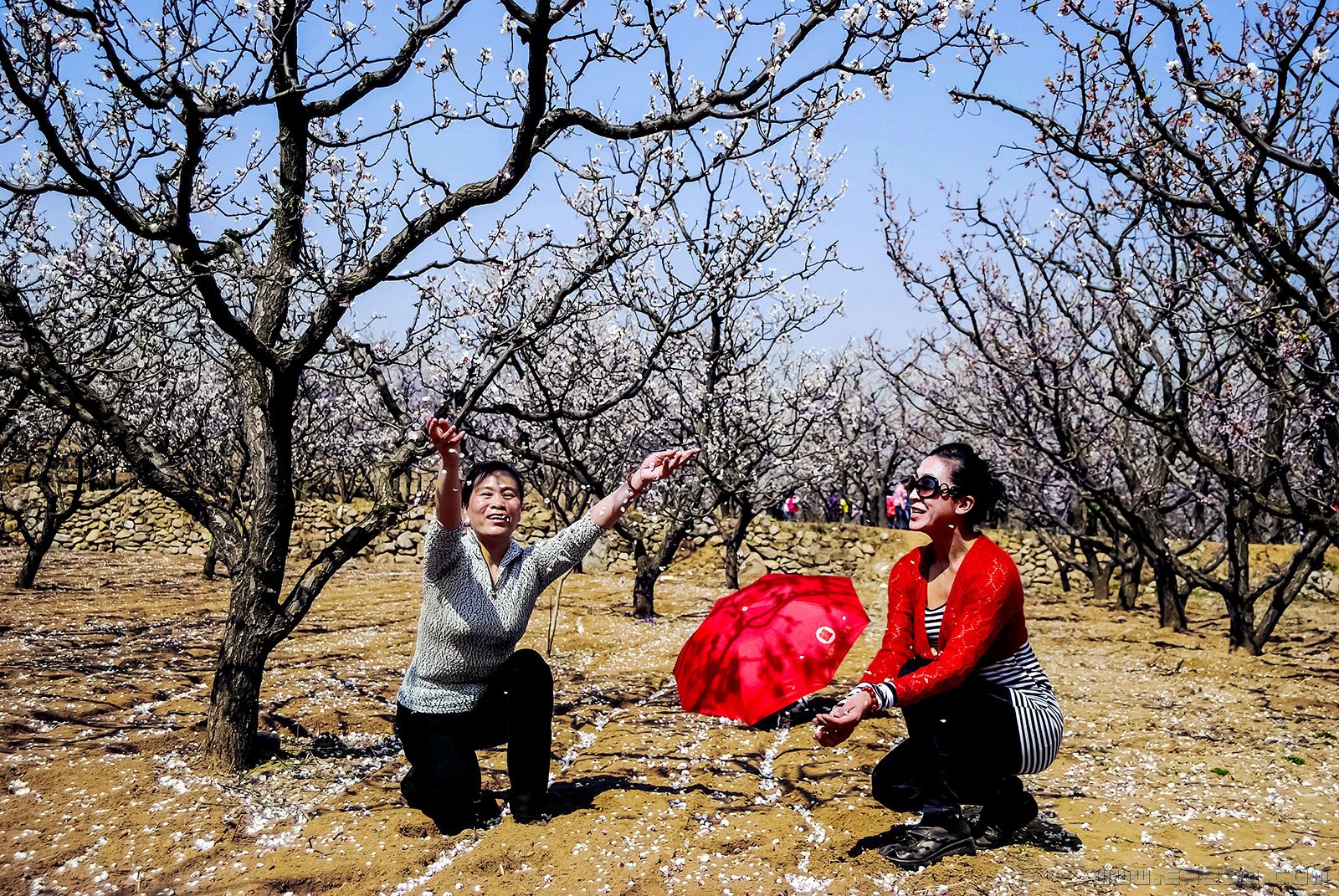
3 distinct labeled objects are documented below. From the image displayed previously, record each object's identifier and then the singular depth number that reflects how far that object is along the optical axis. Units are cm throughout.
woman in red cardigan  319
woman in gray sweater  370
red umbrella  455
